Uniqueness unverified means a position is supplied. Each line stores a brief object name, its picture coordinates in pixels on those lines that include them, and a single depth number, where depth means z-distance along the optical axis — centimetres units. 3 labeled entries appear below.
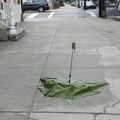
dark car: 3187
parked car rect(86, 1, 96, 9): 4034
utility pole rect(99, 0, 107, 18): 2109
